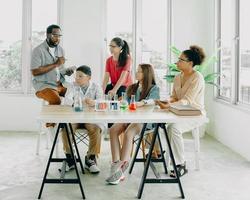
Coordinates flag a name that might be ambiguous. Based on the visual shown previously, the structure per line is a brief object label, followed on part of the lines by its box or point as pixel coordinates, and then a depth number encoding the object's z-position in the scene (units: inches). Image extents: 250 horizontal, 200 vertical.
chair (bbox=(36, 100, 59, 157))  179.6
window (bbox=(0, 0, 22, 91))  245.9
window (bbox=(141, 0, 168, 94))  246.7
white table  128.1
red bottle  148.1
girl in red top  201.6
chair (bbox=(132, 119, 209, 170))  165.2
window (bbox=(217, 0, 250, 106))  196.5
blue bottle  143.5
